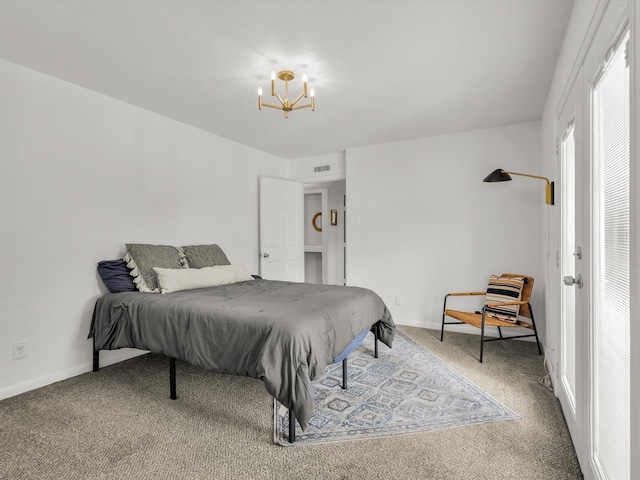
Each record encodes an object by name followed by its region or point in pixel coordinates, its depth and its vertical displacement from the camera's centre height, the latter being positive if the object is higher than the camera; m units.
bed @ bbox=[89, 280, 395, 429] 1.87 -0.57
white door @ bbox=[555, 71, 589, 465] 1.65 -0.17
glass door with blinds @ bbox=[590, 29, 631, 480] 1.13 -0.08
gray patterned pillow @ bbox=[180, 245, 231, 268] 3.61 -0.16
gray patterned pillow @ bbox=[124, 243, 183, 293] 3.00 -0.20
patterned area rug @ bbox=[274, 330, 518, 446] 2.02 -1.09
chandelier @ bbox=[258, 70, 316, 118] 2.53 +1.29
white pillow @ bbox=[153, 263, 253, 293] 2.98 -0.34
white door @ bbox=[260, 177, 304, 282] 4.85 +0.17
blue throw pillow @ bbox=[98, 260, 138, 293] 2.94 -0.31
